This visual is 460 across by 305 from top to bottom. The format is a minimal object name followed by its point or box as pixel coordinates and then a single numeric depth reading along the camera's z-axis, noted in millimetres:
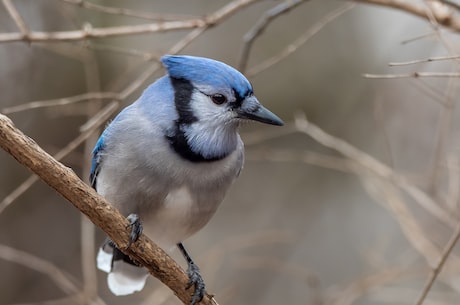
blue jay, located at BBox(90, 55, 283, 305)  6195
